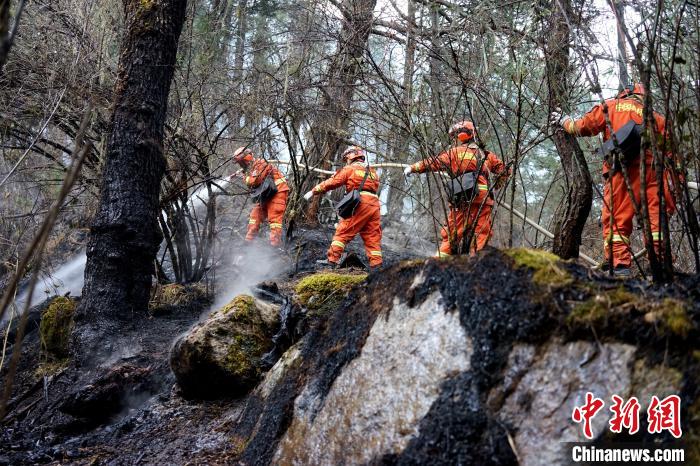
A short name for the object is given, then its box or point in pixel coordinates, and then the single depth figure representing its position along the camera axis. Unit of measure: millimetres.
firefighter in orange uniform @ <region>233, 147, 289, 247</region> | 9957
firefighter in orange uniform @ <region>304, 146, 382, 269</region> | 8133
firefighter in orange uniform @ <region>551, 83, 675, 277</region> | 4730
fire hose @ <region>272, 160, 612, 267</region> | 5556
